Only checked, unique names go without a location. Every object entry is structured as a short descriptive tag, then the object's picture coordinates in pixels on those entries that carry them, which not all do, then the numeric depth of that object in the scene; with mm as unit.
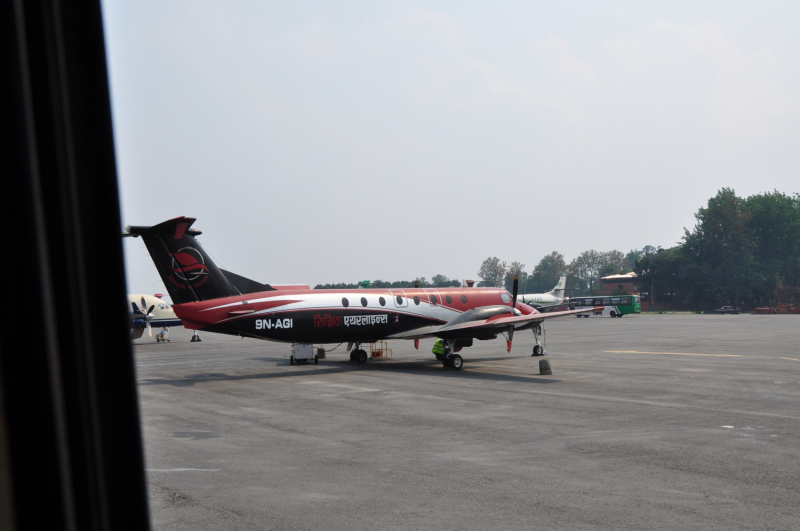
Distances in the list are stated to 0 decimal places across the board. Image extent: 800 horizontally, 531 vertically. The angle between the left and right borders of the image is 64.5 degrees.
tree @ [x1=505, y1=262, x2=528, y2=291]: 172775
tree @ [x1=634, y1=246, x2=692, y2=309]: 135750
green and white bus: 94750
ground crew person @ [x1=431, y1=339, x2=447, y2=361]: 29781
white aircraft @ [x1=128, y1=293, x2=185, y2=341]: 46938
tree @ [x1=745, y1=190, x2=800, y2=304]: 141375
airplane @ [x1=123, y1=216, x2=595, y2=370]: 23609
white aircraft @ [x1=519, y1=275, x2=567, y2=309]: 95525
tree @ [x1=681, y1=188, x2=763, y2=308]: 130250
